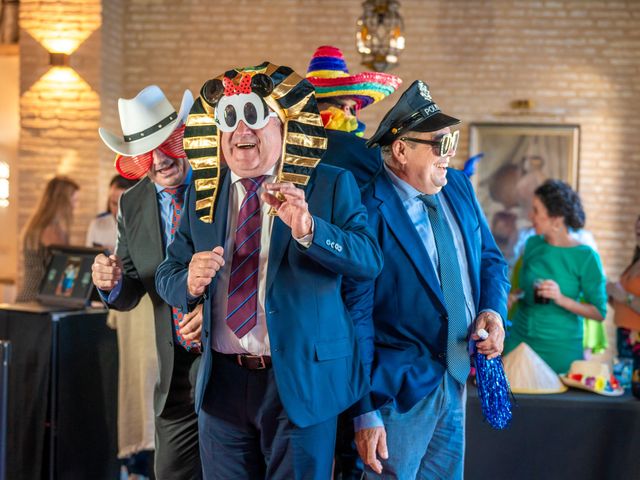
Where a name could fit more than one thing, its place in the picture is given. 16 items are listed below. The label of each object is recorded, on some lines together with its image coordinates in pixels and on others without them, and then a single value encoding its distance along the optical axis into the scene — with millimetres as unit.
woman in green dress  4422
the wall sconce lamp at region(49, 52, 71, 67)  7910
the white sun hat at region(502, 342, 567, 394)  3609
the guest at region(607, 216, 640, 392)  4301
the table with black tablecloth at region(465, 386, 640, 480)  3521
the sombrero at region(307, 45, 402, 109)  3311
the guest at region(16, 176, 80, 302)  5867
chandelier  6516
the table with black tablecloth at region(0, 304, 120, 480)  4066
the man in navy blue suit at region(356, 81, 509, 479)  2328
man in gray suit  2854
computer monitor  4266
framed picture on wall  7914
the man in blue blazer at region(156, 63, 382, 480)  2041
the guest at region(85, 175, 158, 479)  3713
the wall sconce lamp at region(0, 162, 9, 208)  9320
